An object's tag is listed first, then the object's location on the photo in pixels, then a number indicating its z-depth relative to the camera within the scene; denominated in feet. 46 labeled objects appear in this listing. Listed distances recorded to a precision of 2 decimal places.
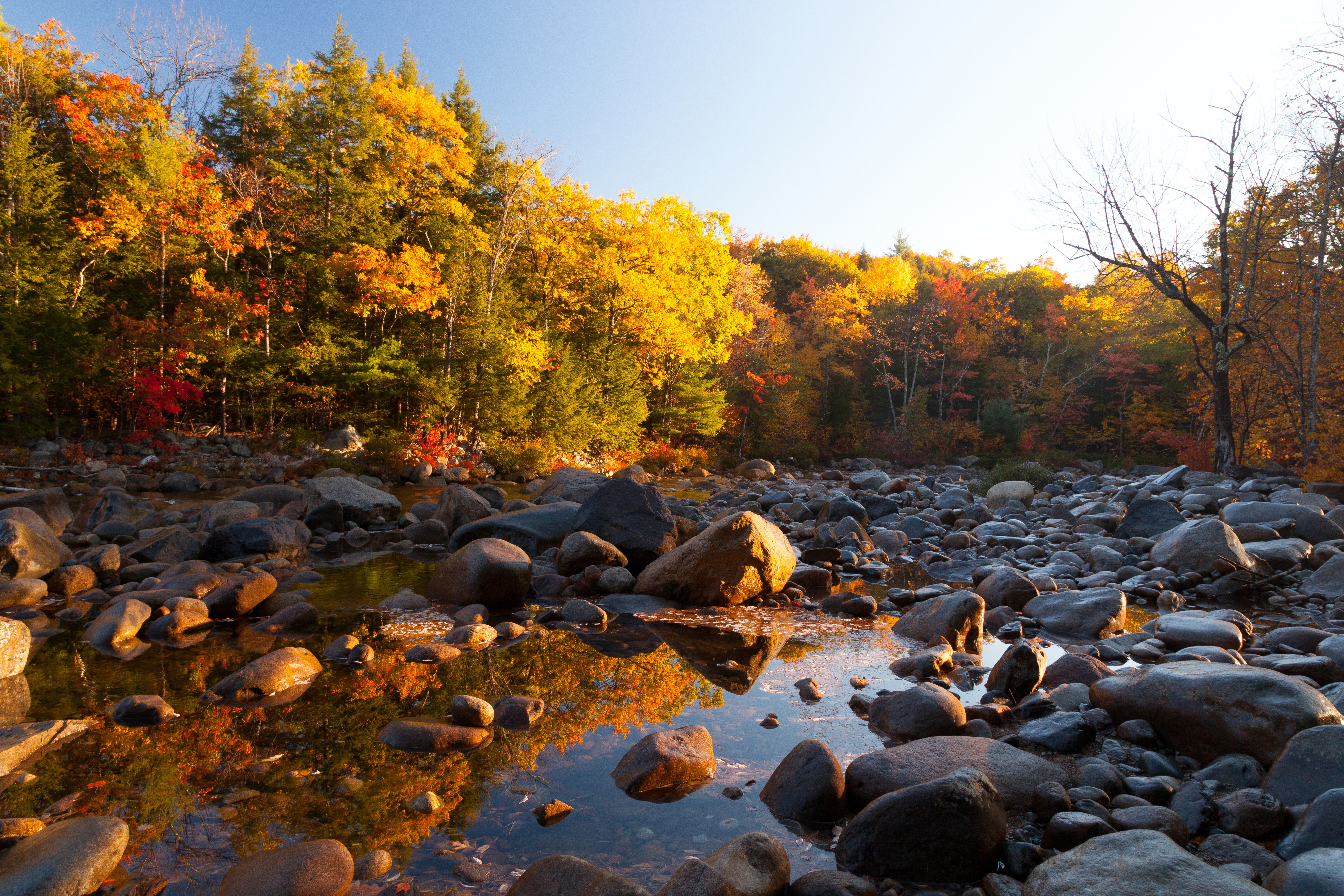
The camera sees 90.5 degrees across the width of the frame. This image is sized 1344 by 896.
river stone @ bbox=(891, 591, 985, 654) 18.26
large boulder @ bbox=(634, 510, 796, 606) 22.38
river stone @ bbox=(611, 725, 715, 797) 10.80
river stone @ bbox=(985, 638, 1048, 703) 14.47
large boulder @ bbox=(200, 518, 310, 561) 26.03
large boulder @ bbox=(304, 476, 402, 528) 35.14
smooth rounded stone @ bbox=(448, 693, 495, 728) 12.72
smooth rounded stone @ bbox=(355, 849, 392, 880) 8.42
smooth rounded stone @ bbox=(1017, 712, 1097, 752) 11.52
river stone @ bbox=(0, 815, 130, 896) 7.72
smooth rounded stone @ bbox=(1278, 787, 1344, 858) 7.60
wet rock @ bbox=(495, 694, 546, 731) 13.09
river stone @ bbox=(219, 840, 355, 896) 7.91
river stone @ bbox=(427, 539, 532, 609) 21.72
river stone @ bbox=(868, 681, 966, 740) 12.45
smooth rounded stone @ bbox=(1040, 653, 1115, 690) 14.23
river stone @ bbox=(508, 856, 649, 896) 7.59
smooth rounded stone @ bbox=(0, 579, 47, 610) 19.93
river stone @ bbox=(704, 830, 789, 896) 7.66
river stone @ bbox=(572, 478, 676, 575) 26.53
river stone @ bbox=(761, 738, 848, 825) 9.91
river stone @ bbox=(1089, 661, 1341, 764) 10.12
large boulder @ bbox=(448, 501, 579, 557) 28.50
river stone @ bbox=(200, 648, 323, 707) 13.85
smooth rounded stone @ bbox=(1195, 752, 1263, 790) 9.71
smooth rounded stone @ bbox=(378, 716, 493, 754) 11.92
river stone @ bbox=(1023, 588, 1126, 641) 18.93
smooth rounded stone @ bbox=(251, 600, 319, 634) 18.86
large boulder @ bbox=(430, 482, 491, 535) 34.09
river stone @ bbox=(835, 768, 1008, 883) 8.26
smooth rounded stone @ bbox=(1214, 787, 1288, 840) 8.60
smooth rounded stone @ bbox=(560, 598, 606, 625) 20.42
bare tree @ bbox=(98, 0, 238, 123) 67.10
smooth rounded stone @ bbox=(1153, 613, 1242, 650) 16.57
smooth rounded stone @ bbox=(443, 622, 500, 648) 17.79
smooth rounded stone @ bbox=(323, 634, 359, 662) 16.62
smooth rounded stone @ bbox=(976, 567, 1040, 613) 21.63
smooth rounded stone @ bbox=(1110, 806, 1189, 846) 8.48
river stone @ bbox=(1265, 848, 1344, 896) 6.52
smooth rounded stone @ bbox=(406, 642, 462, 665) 16.55
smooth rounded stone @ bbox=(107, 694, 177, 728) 12.75
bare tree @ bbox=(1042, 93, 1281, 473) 43.11
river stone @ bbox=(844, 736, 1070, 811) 9.92
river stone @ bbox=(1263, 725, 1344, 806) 8.72
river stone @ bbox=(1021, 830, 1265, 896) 6.40
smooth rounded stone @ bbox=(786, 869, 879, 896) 7.70
